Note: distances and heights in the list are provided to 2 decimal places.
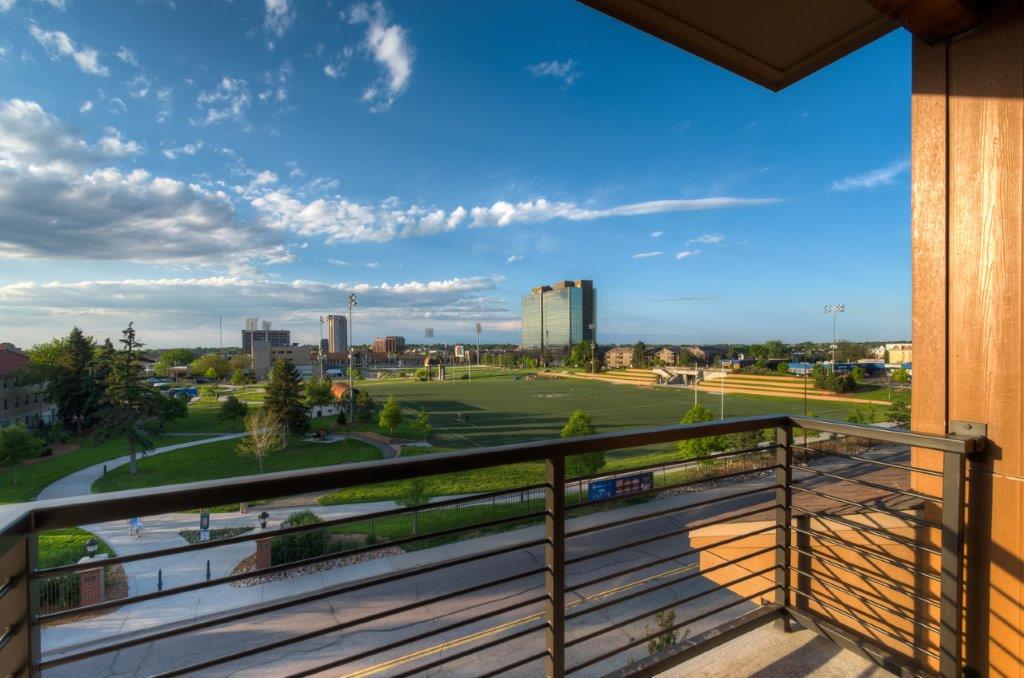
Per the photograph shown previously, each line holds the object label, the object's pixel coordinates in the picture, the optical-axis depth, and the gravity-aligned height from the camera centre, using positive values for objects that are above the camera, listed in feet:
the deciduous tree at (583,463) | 42.33 -12.04
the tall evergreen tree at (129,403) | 75.25 -10.85
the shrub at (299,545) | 27.86 -13.32
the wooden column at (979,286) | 4.36 +0.50
